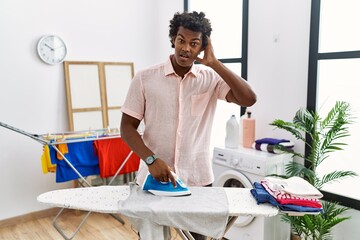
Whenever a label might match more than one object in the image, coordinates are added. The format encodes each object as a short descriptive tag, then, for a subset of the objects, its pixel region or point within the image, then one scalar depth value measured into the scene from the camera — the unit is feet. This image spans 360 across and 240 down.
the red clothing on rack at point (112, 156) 8.86
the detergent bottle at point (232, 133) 8.51
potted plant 6.35
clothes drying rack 8.09
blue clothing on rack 8.45
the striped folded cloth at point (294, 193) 3.97
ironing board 3.92
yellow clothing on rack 8.25
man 4.39
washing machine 7.45
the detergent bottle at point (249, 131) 8.51
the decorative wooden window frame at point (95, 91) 10.00
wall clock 9.37
